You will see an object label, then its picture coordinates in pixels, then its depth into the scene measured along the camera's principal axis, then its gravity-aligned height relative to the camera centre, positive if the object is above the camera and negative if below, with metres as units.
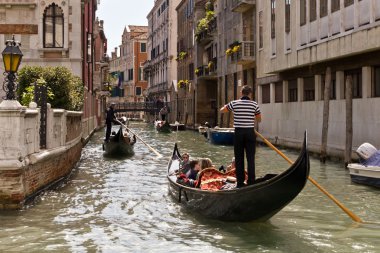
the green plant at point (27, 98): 12.08 +0.39
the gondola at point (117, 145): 17.47 -0.90
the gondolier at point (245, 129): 7.06 -0.16
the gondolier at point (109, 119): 17.89 -0.09
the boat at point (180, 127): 37.83 -0.72
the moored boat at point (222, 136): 22.81 -0.80
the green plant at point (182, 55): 42.56 +4.62
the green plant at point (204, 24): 32.72 +5.54
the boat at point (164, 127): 36.19 -0.69
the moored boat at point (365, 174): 10.18 -1.08
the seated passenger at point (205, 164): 9.14 -0.77
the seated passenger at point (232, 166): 8.89 -0.79
